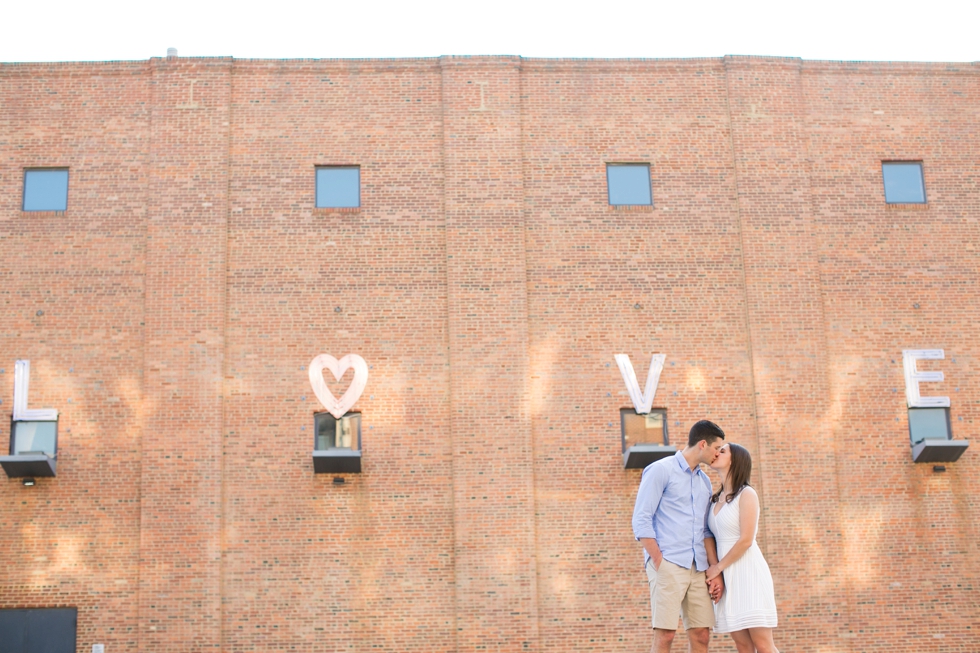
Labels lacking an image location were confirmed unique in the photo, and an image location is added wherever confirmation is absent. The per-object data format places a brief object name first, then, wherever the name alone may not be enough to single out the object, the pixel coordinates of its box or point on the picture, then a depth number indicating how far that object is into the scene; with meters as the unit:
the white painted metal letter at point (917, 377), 18.16
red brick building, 17.08
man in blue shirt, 8.47
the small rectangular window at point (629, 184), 18.72
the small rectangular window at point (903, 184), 19.09
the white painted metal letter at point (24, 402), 17.44
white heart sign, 17.61
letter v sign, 17.75
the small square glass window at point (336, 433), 17.62
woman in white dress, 8.16
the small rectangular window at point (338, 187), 18.52
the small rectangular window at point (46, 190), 18.36
